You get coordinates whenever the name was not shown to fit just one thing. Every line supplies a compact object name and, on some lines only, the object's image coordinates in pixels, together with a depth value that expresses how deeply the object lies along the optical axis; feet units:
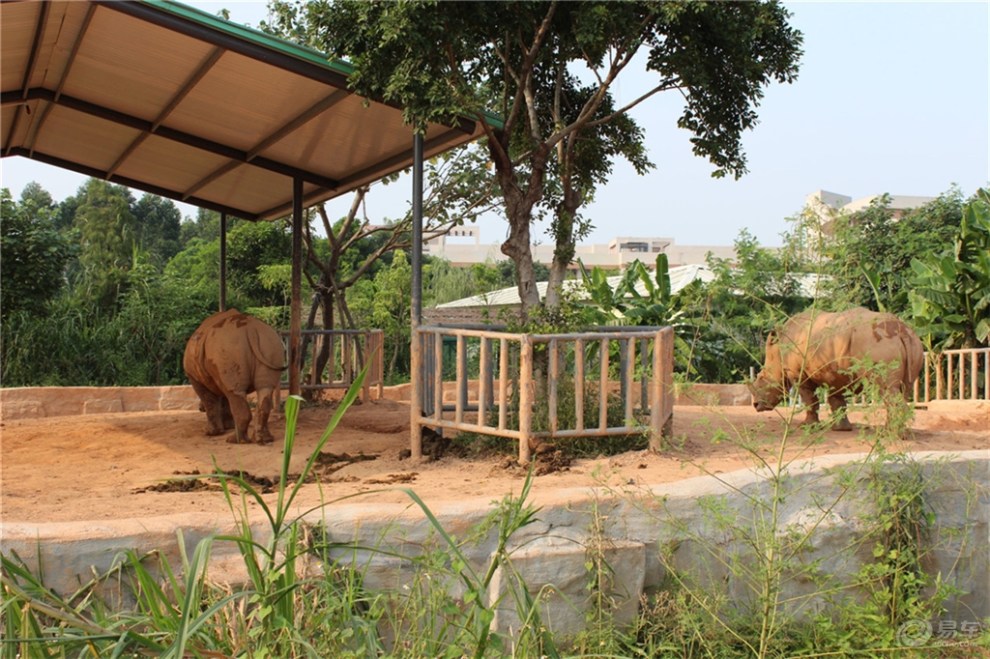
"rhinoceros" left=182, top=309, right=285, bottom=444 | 29.94
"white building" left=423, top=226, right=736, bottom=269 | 172.04
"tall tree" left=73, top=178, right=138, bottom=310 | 60.08
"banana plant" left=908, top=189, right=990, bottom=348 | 45.32
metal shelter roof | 24.84
